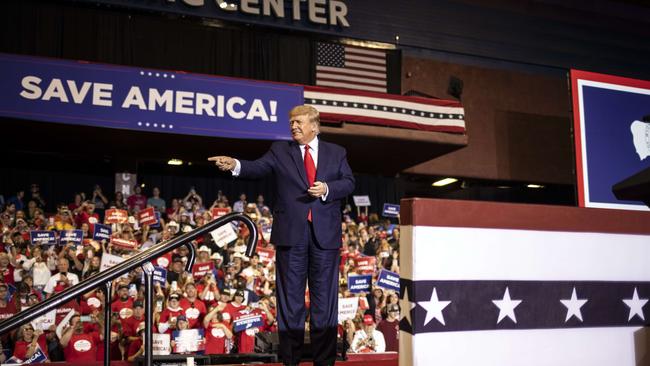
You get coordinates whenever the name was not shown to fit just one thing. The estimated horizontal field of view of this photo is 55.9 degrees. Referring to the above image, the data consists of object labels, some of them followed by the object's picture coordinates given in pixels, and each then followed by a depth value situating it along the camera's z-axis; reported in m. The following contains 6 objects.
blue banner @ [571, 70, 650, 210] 4.92
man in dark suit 2.62
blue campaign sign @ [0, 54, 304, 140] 7.21
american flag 10.80
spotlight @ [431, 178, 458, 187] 12.54
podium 1.73
